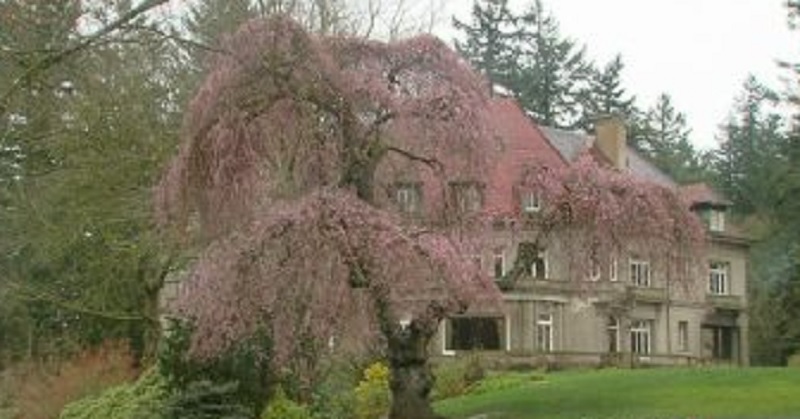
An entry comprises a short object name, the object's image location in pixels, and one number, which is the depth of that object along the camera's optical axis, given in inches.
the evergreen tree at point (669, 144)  3454.7
